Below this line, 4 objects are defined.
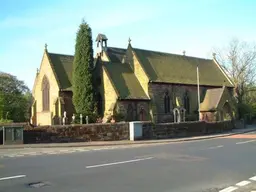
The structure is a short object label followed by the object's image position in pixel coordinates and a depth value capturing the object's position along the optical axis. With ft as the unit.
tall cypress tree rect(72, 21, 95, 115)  127.24
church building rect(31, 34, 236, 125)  131.03
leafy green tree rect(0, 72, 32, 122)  197.35
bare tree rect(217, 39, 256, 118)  211.20
